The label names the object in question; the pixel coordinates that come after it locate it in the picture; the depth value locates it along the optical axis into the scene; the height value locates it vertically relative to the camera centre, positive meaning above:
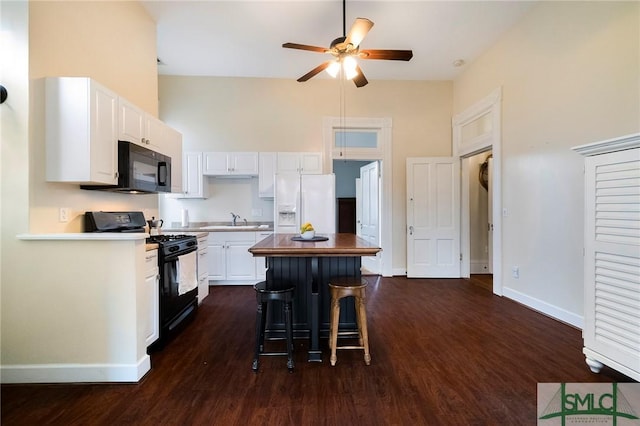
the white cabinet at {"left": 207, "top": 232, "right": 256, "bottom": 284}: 4.35 -0.70
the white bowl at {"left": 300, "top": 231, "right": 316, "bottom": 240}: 2.61 -0.22
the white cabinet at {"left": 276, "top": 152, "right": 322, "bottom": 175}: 4.69 +0.80
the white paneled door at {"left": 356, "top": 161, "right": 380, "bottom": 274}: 5.15 +0.04
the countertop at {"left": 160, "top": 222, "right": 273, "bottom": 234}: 4.34 -0.25
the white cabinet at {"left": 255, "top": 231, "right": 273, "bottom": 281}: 4.38 -0.83
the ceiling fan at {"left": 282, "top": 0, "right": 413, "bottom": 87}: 2.61 +1.53
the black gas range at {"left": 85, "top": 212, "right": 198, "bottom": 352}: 2.40 -0.53
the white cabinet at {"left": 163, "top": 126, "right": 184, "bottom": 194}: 3.31 +0.71
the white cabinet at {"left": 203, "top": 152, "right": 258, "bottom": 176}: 4.64 +0.79
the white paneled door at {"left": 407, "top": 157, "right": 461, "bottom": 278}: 4.84 -0.12
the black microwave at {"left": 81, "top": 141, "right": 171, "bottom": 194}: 2.42 +0.38
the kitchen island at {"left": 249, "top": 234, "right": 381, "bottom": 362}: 2.54 -0.60
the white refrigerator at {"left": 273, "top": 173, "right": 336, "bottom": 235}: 4.45 +0.19
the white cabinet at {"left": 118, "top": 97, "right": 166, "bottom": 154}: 2.47 +0.82
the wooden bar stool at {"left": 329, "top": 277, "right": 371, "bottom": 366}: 2.13 -0.72
